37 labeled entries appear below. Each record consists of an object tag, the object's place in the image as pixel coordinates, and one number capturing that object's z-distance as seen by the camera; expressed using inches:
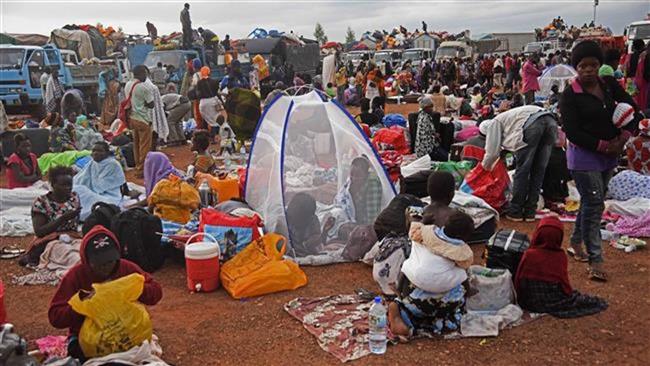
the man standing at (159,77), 700.0
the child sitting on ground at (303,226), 233.9
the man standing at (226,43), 1059.2
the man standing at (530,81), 617.0
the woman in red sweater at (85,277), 136.9
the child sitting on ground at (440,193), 178.5
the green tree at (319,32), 3169.5
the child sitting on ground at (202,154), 300.7
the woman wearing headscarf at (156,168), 285.1
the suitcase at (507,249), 184.2
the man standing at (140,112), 374.3
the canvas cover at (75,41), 932.6
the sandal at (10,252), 253.7
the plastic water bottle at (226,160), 388.0
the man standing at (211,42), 872.9
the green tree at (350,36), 3244.3
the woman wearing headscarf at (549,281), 171.5
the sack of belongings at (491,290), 174.4
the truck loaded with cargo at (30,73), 654.5
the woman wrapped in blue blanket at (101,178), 303.0
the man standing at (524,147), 259.3
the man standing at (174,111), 499.2
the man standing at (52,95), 587.5
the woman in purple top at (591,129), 184.7
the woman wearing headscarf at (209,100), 485.7
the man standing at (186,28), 791.3
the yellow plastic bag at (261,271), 200.8
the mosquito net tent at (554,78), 599.8
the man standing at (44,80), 642.2
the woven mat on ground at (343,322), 162.2
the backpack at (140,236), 221.5
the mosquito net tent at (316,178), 235.3
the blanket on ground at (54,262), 225.0
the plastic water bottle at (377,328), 156.0
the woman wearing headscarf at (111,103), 641.6
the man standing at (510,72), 892.0
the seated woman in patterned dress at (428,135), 366.3
